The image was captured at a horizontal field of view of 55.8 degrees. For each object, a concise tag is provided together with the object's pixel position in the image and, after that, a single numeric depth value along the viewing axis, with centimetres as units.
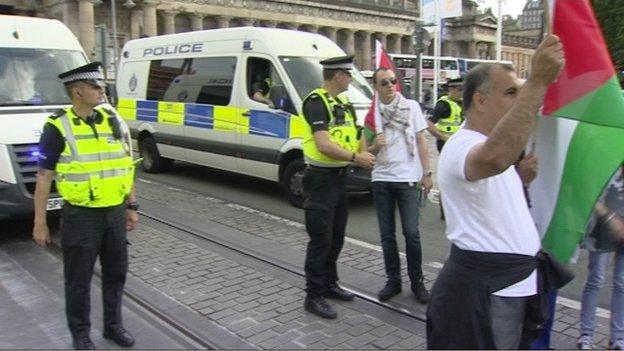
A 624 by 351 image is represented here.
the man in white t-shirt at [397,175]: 484
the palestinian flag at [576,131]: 228
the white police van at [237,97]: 862
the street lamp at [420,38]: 1803
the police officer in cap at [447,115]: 779
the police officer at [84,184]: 384
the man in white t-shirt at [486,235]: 224
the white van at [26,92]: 657
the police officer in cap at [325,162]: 440
